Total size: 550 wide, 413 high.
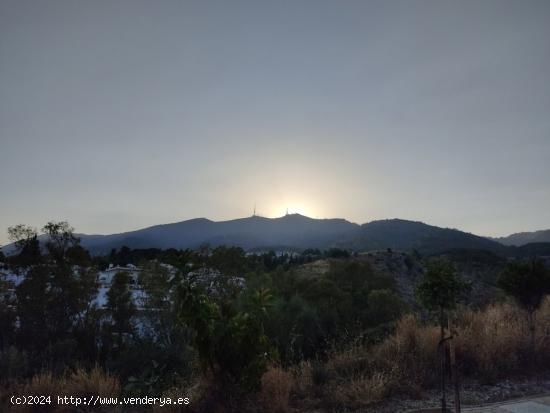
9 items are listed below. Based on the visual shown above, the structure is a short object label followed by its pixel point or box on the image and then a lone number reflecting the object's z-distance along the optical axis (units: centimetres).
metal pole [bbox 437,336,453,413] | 461
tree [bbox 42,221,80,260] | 1794
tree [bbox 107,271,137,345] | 1745
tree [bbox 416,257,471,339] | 528
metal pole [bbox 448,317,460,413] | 441
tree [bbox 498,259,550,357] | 734
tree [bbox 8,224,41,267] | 1714
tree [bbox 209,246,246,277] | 2031
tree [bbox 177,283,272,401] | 500
